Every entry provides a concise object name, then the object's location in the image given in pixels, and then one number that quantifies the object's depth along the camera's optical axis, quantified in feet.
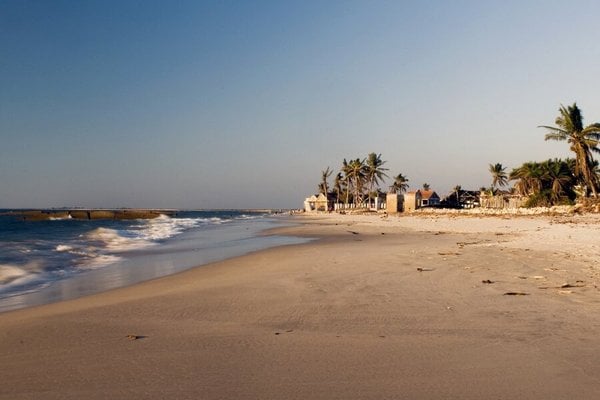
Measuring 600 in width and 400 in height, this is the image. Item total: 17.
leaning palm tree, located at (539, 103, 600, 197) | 146.10
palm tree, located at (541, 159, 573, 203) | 188.20
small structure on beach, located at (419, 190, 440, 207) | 314.96
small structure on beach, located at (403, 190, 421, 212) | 252.62
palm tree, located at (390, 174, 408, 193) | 396.57
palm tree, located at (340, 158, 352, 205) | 335.47
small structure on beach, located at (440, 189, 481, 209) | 295.07
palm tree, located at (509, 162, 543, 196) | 192.85
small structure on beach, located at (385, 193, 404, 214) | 259.72
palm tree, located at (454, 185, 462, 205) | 299.38
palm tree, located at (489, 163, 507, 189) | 302.12
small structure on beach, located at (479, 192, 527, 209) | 204.71
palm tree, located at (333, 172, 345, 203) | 393.95
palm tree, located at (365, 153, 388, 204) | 321.11
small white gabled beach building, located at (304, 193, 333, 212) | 388.57
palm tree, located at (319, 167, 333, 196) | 379.68
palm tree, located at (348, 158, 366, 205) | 324.19
